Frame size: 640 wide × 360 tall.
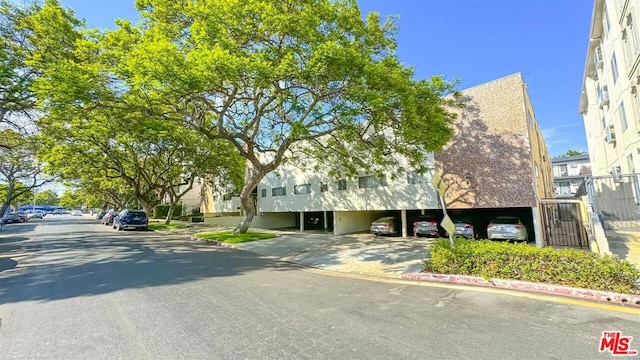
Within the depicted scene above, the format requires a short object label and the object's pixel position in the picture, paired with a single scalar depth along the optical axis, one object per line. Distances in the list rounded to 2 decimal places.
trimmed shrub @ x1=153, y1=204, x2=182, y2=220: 42.47
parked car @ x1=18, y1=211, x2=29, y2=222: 43.57
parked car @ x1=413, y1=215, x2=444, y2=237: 16.47
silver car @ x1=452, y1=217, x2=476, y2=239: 14.98
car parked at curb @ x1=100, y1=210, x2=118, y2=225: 33.72
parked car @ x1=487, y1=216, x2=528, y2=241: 13.66
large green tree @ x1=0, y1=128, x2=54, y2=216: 21.84
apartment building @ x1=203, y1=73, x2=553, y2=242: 13.91
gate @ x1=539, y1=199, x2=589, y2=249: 12.86
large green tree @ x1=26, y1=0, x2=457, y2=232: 9.38
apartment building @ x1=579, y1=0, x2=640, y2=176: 14.03
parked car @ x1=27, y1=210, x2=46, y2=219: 59.71
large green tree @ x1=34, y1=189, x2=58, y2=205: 84.00
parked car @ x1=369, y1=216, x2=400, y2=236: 17.88
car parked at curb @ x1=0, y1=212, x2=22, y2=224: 39.86
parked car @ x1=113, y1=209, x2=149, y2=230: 24.44
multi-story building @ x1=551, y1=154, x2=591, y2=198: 41.28
